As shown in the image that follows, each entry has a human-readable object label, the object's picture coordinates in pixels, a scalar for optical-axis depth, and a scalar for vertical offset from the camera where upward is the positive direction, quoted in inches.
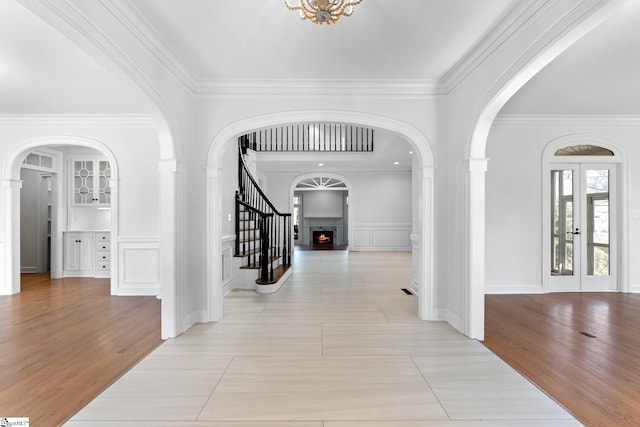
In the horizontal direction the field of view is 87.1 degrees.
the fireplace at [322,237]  644.1 -41.7
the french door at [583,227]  219.9 -7.4
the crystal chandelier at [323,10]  85.5 +53.3
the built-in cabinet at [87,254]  256.5 -30.0
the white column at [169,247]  138.5 -13.2
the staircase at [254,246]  217.8 -22.7
